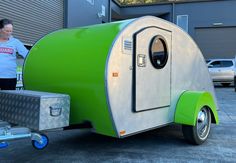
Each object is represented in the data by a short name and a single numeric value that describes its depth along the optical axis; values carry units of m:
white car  20.34
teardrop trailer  4.69
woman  5.16
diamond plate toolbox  4.26
